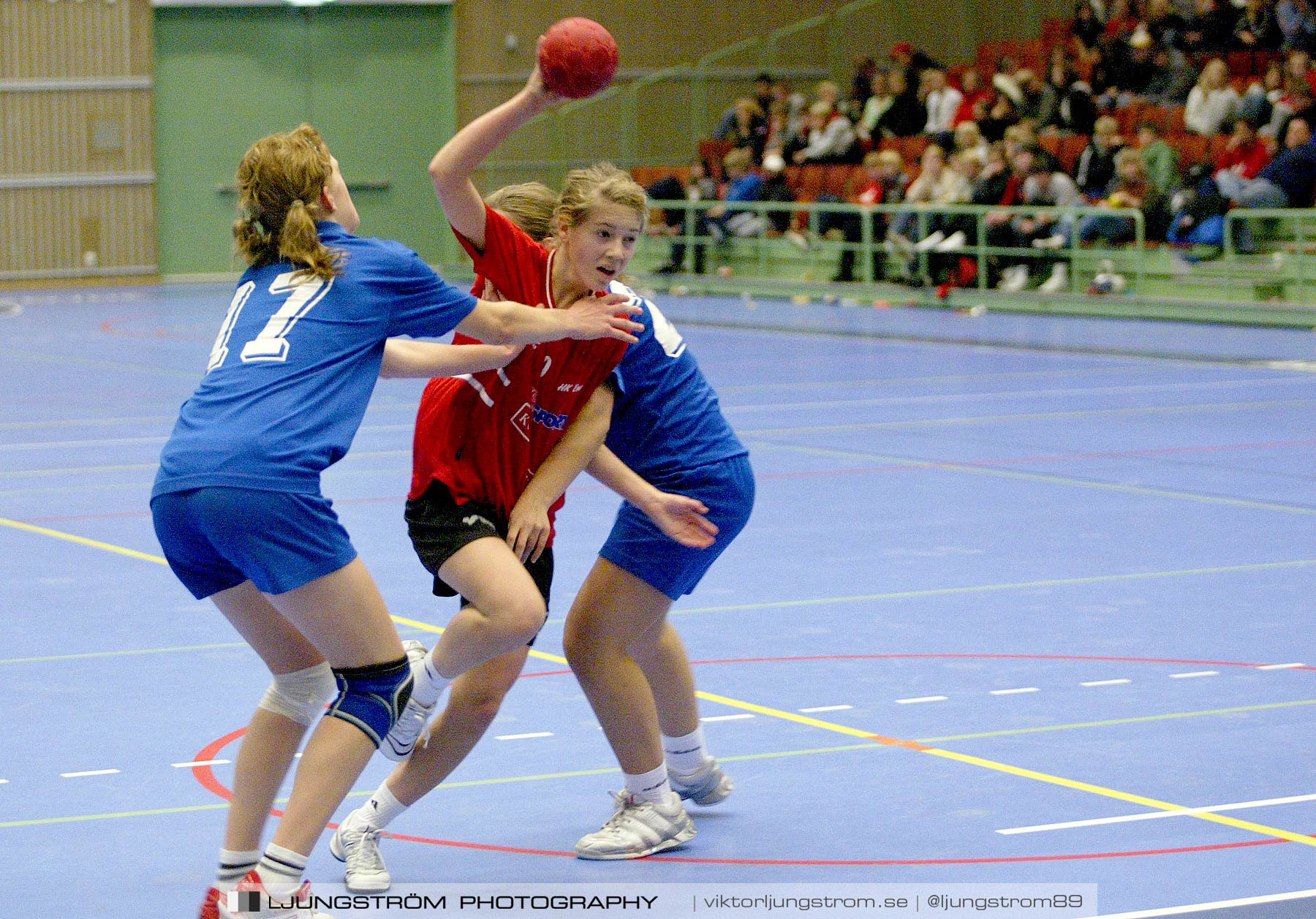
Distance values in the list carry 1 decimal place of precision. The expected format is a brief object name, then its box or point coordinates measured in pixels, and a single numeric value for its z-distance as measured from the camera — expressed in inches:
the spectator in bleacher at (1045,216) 818.8
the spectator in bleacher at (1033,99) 930.1
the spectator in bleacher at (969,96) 973.8
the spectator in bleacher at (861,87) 1058.1
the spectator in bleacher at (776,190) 992.9
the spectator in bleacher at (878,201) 917.2
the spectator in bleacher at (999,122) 924.0
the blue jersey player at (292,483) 149.8
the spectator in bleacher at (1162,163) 809.5
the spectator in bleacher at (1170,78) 903.7
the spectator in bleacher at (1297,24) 880.3
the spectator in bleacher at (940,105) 985.5
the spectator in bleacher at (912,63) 1027.9
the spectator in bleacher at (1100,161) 834.2
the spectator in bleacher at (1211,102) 846.5
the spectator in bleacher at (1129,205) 789.2
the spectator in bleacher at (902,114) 1014.4
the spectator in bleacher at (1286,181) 756.6
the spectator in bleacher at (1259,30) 893.8
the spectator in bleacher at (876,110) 1024.9
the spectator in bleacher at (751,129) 1083.9
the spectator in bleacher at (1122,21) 974.4
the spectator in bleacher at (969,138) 900.0
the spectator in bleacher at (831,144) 1012.5
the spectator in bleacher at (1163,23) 932.6
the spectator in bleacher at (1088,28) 987.3
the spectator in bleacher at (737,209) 995.9
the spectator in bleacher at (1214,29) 912.9
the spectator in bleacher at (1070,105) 914.1
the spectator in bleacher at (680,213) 1017.5
